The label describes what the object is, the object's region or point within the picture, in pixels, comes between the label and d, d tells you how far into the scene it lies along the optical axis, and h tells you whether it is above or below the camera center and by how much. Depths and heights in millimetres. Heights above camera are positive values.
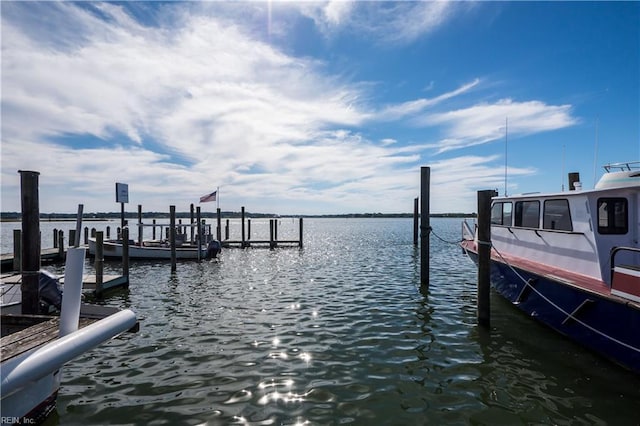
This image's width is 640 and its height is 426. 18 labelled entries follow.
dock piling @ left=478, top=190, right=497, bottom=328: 8188 -960
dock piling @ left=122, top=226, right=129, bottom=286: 13805 -1575
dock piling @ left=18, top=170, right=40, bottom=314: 5294 -421
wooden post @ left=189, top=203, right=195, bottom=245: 26947 +245
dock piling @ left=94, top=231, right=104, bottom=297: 11867 -1711
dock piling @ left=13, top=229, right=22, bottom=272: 13484 -1455
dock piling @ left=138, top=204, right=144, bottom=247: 22766 -463
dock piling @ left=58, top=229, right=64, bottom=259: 21516 -2031
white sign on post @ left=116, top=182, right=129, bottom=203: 21312 +1254
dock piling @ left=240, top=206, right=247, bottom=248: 28734 -2276
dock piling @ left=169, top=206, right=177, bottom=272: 17873 -1162
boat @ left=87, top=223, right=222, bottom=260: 21312 -2304
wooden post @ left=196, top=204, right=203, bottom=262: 21297 -1337
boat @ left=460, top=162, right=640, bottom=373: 5922 -1195
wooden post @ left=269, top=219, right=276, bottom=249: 28406 -2445
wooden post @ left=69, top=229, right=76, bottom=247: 26805 -1978
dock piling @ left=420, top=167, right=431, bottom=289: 11789 +408
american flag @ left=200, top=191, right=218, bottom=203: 25845 +1146
